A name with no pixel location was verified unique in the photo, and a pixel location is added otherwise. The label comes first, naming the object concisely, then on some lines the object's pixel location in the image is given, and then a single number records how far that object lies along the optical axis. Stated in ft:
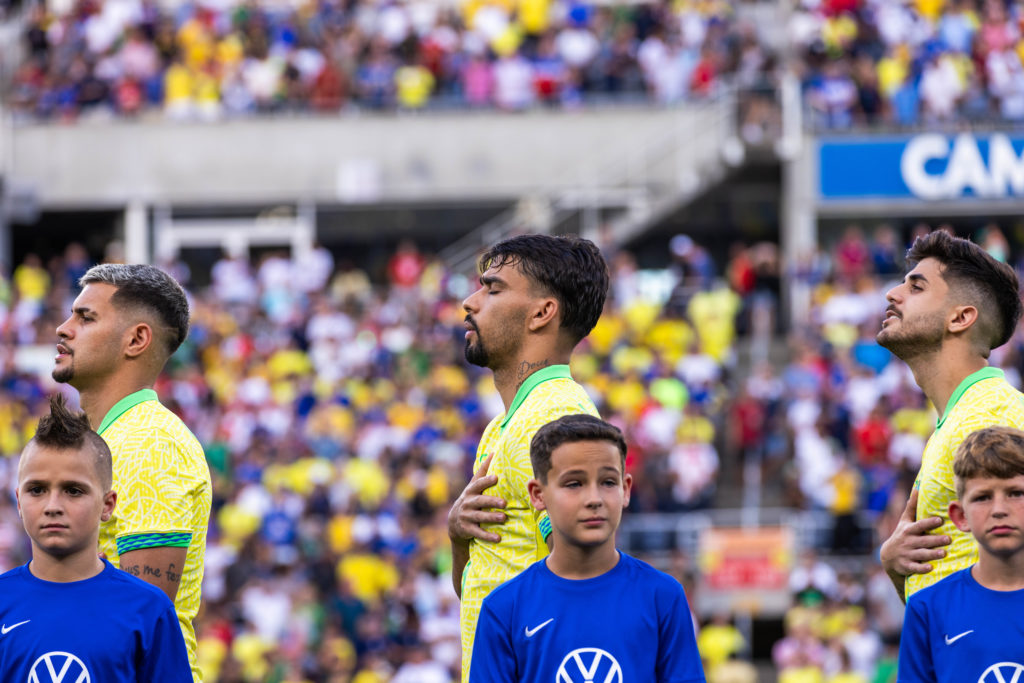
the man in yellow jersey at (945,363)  30.40
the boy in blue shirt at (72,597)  27.37
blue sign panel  139.23
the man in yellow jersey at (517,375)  30.30
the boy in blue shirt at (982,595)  27.09
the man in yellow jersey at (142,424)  30.53
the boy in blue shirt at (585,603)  27.71
